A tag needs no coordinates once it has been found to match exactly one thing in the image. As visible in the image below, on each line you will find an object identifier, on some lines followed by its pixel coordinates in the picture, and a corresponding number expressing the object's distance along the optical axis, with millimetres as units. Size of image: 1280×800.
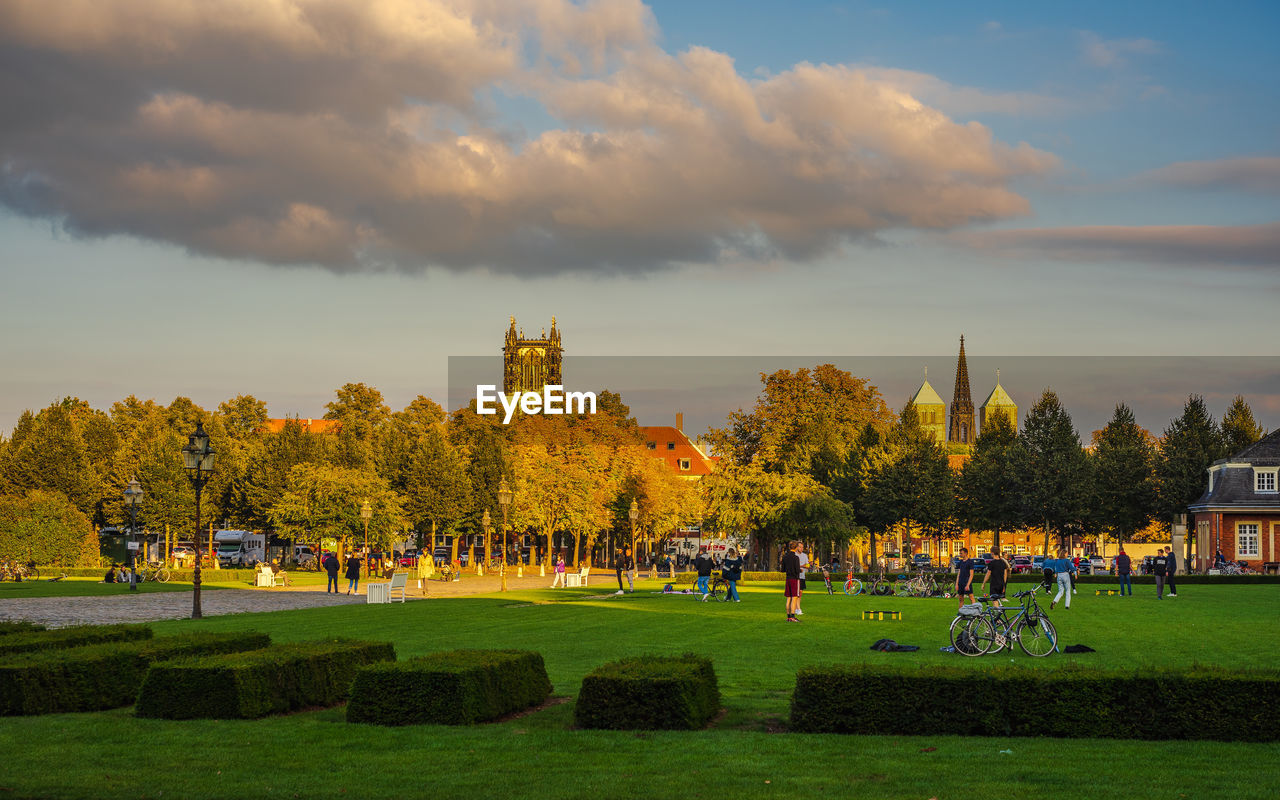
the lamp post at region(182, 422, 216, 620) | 35062
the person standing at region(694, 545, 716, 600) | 40844
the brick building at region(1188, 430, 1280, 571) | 71438
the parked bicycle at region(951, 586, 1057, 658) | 21422
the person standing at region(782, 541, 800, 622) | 29792
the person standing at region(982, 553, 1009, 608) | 26031
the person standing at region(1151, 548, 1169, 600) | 42625
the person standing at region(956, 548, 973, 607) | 29594
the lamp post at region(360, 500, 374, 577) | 63822
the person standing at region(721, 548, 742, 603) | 40875
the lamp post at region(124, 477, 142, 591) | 56125
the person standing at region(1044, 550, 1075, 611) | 35469
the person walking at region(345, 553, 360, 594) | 49969
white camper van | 100031
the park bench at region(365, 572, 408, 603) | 41594
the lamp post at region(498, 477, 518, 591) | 54844
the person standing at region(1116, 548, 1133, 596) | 45406
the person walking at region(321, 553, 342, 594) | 49344
